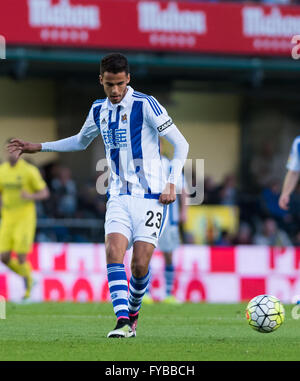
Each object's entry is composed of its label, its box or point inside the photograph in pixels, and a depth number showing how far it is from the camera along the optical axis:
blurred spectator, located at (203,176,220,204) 21.50
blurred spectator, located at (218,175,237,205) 21.75
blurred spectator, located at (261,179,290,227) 21.33
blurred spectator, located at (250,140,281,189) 24.72
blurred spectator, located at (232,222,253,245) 20.64
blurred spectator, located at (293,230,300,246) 20.97
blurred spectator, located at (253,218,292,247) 20.86
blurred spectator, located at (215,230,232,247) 20.23
